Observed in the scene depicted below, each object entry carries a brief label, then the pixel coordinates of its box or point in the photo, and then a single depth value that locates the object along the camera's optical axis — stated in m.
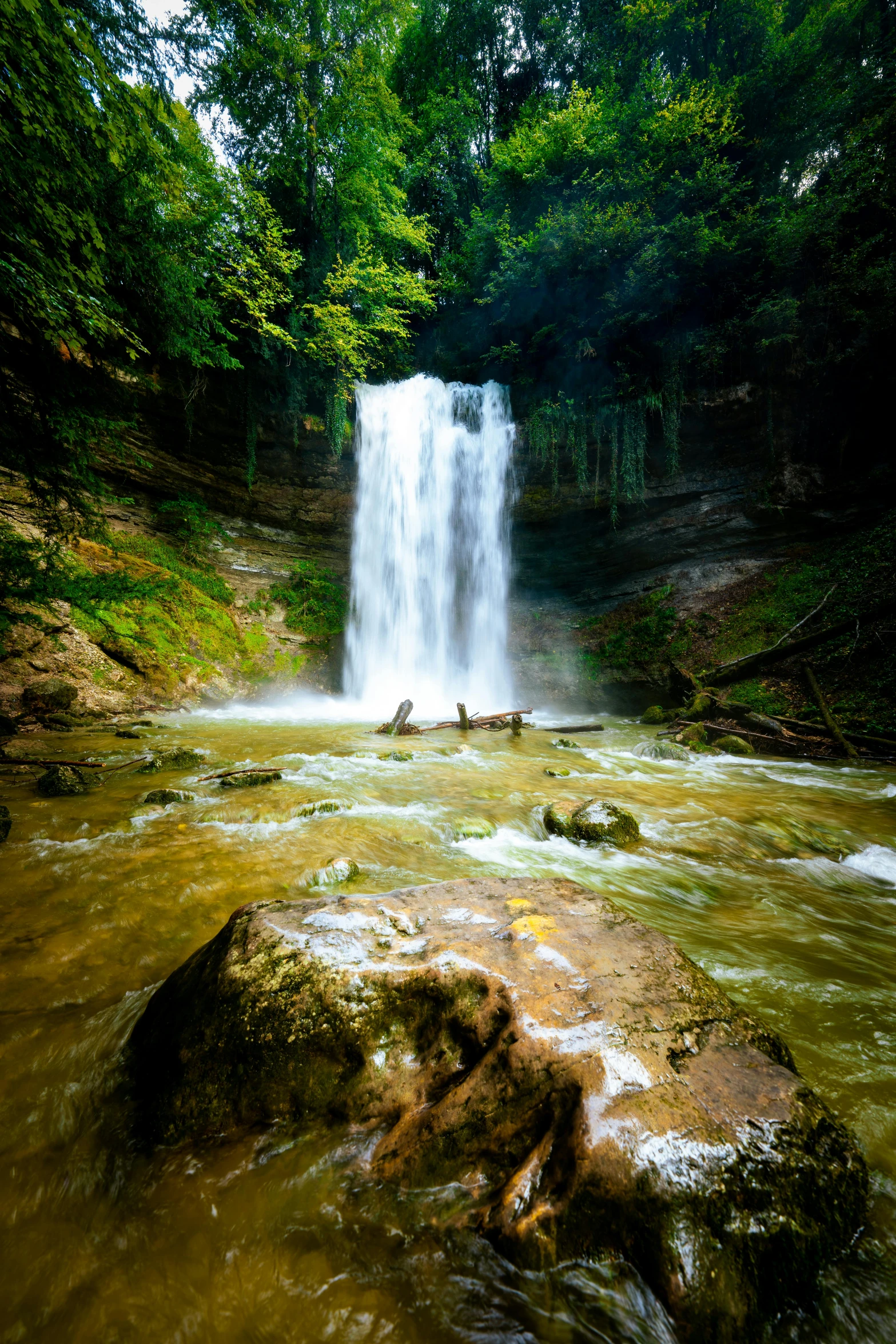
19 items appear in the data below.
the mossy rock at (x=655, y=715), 10.35
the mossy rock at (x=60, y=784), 4.00
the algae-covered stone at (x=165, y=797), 3.90
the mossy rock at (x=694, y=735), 7.69
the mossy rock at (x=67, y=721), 6.86
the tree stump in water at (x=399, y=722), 8.22
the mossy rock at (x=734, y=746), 7.22
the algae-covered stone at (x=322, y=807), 3.88
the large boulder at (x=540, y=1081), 0.96
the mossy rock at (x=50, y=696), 7.14
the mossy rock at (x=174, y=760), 5.06
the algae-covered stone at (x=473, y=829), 3.69
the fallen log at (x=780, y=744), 6.93
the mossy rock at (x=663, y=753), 6.86
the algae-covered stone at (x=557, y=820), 3.80
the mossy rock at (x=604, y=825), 3.69
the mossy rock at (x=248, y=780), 4.49
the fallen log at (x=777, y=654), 8.38
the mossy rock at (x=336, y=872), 2.78
